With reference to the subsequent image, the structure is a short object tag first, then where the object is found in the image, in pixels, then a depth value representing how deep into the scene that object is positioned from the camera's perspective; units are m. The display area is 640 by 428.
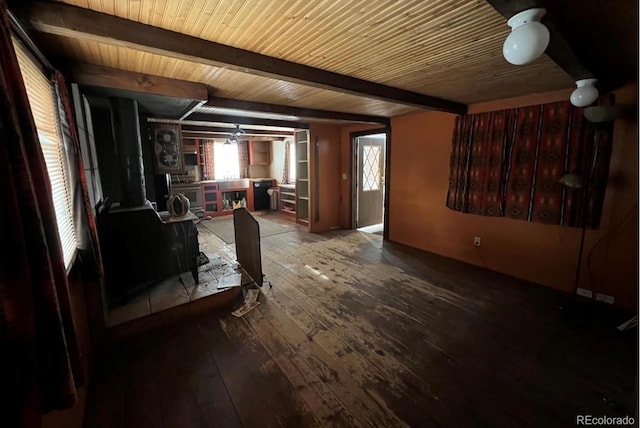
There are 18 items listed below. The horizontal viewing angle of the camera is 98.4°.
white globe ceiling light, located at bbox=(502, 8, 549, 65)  1.17
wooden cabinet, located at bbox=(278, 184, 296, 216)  7.14
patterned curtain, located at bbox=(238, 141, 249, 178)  7.96
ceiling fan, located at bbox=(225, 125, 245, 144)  5.07
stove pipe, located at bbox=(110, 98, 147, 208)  2.50
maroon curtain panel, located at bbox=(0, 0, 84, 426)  0.64
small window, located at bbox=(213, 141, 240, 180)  7.67
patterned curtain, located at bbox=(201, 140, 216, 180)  7.36
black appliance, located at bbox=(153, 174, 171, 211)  4.33
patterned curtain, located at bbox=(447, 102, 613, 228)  2.59
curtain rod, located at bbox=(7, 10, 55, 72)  1.17
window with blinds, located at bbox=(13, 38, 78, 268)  1.32
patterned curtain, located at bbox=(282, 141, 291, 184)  7.58
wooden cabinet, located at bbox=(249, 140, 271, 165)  8.10
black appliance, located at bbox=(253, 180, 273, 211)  7.83
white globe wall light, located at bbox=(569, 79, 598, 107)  2.08
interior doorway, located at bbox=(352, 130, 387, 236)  5.48
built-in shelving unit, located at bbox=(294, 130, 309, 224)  5.74
